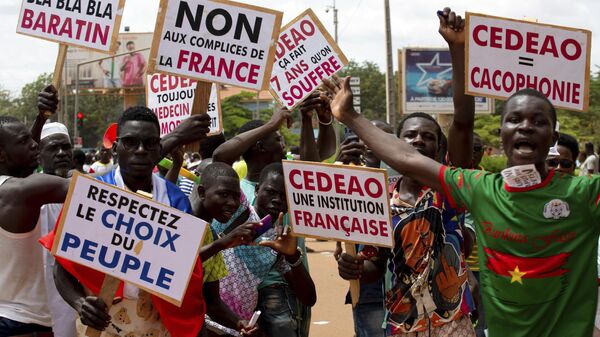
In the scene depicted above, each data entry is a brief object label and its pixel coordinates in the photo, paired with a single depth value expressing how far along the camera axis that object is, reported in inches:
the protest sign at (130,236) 156.7
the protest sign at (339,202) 175.8
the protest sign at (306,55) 263.0
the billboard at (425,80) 1203.9
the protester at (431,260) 177.8
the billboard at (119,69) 3801.7
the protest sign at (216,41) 212.8
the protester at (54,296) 184.2
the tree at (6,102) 3477.4
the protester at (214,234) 168.4
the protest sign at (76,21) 238.4
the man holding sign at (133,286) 159.9
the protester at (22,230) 169.6
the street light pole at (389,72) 921.5
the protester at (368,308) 212.7
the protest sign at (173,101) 281.7
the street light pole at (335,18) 1969.7
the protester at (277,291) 213.2
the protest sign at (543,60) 192.9
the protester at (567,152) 282.7
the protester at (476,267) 231.8
